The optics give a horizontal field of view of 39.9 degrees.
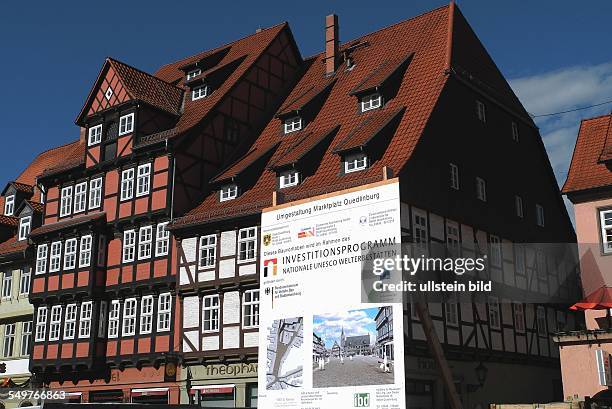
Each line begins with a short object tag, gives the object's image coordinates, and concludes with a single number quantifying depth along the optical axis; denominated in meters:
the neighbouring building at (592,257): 23.22
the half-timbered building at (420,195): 26.58
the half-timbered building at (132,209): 30.80
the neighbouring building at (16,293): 36.72
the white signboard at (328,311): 24.09
